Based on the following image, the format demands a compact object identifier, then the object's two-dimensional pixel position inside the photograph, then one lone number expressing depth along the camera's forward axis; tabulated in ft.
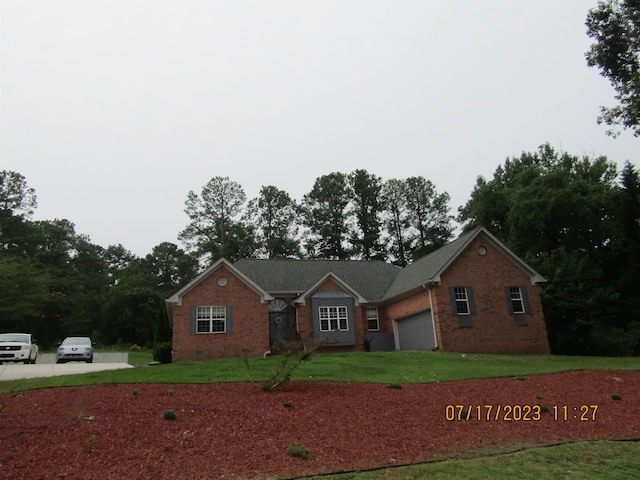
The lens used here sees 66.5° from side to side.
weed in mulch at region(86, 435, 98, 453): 27.44
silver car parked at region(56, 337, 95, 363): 84.07
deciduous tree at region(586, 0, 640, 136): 80.53
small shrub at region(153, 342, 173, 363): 81.66
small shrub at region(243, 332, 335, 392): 42.98
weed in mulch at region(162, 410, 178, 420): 33.55
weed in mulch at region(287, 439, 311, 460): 28.02
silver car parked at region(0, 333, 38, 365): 75.72
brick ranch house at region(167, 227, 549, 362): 81.10
